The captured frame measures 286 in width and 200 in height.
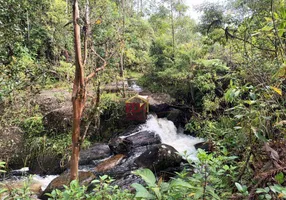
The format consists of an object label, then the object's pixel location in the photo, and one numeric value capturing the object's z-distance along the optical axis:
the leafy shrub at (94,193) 1.38
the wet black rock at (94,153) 6.02
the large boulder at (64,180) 4.50
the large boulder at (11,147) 5.59
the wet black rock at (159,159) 5.17
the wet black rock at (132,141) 6.47
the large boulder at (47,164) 5.66
